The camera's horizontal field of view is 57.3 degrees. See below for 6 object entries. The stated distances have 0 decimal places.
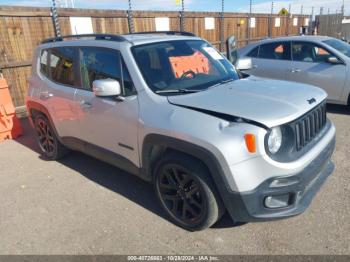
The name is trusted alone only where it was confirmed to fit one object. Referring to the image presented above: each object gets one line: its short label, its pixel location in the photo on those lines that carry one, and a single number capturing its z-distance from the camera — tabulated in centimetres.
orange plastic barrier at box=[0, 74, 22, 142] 610
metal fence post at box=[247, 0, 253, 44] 1561
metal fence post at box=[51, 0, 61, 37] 782
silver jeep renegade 257
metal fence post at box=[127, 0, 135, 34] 938
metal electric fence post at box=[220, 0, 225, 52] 1312
